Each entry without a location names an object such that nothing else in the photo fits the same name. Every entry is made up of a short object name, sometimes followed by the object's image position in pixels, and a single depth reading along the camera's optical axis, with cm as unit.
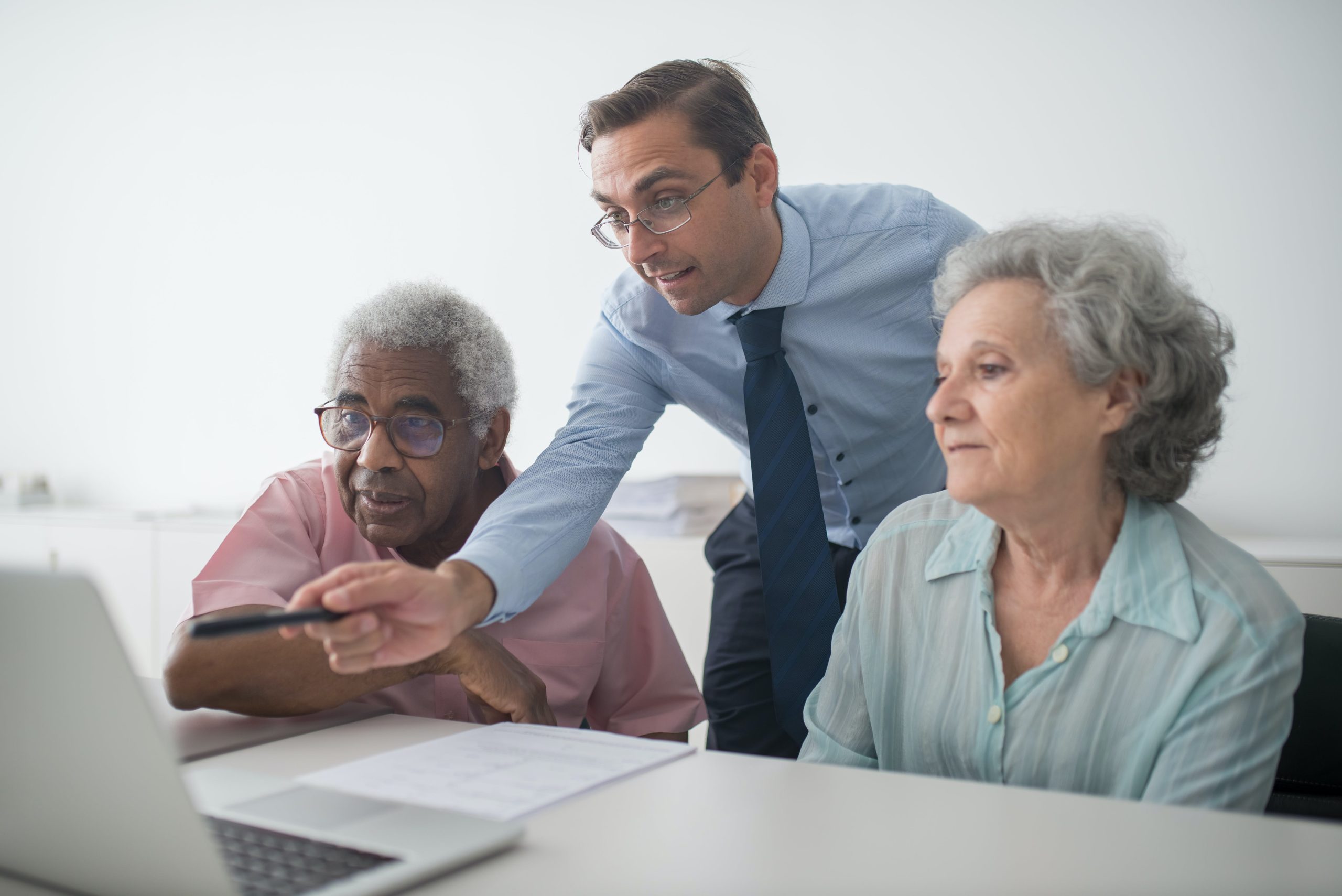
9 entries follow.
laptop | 71
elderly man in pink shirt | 162
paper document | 101
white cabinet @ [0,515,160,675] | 362
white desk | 80
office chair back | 117
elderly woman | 112
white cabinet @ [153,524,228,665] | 347
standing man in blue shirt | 172
